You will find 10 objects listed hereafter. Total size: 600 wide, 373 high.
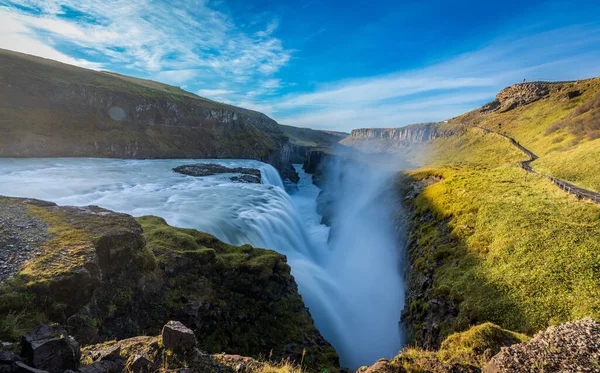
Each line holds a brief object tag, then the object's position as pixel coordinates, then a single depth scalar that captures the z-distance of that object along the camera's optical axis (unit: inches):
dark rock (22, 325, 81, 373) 235.6
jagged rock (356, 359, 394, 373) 361.7
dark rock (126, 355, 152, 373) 282.0
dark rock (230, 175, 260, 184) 2709.2
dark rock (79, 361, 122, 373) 256.1
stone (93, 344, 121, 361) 291.3
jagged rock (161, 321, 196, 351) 319.3
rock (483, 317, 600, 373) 302.5
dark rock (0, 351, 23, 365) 207.2
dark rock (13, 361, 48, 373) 204.8
